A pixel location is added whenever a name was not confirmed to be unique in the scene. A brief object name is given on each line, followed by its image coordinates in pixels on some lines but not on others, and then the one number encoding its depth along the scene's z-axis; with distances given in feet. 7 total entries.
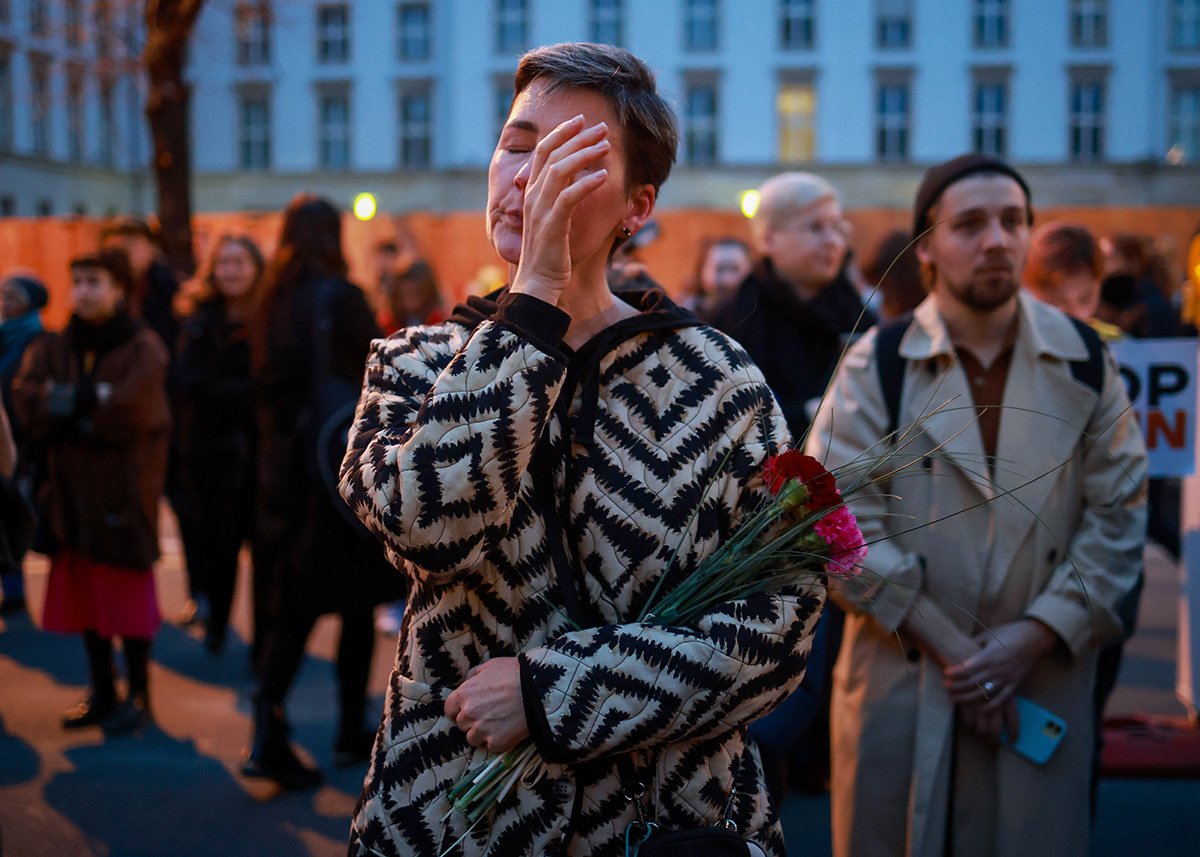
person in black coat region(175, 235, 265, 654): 20.99
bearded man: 9.12
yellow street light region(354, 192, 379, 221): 42.29
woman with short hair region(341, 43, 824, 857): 5.74
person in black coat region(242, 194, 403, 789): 14.80
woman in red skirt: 17.54
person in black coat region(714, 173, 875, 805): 15.14
